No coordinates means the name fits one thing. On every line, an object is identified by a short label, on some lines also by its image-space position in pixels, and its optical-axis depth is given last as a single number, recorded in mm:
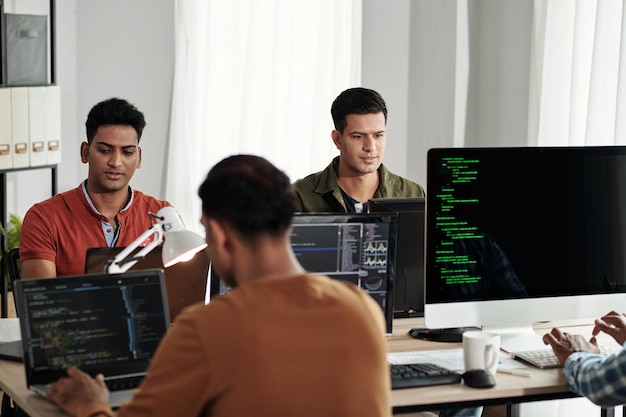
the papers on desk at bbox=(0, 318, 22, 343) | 2594
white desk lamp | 2299
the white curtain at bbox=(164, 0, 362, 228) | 5297
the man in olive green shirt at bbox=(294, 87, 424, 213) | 3398
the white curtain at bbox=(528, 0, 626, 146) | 3734
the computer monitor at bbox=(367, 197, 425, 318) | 2746
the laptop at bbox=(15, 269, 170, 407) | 2104
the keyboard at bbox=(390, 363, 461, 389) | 2248
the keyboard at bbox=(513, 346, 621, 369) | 2439
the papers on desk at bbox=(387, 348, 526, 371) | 2430
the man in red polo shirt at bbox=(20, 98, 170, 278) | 2961
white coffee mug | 2303
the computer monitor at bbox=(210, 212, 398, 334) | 2490
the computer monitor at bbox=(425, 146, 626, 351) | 2504
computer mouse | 2260
